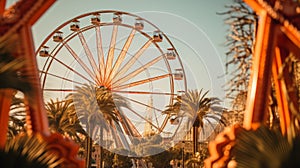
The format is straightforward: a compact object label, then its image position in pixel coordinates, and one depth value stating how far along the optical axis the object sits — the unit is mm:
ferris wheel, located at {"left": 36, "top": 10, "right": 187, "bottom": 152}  31422
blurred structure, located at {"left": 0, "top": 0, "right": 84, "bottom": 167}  7914
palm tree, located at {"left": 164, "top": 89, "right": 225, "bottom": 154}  39219
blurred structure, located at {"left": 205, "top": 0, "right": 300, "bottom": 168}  7848
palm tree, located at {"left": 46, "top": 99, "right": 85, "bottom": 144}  34062
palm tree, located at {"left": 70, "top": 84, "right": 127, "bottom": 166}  35906
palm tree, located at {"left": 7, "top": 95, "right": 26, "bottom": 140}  14188
